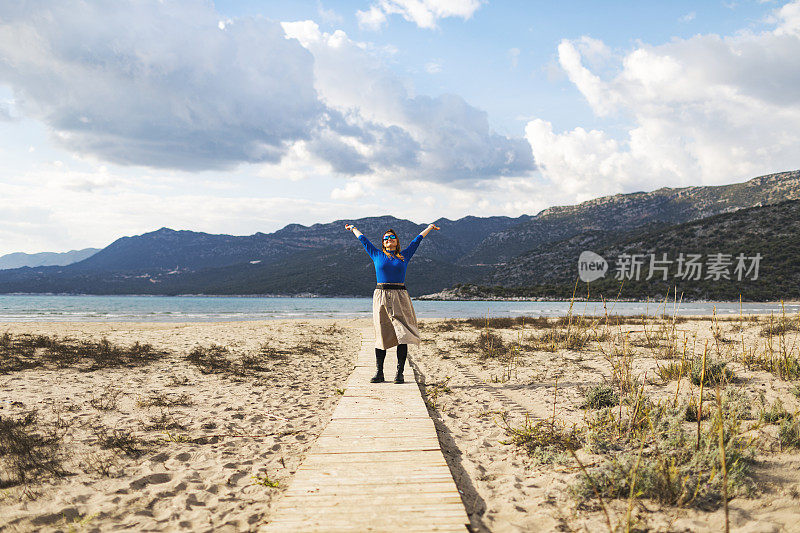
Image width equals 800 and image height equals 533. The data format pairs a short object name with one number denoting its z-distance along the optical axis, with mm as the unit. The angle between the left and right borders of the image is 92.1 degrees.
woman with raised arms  6383
